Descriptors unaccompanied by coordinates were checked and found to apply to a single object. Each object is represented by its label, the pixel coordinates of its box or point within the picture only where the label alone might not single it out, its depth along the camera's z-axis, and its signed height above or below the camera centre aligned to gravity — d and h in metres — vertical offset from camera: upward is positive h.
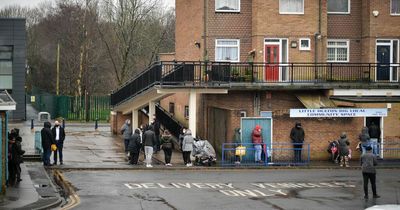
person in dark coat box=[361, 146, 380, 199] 23.19 -1.87
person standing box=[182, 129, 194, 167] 31.05 -1.58
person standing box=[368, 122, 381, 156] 34.31 -1.13
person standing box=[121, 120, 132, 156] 33.84 -1.09
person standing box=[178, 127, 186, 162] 32.67 -1.26
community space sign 33.28 -0.17
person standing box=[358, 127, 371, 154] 32.84 -1.26
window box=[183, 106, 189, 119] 41.51 -0.28
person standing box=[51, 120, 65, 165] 30.09 -1.15
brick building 33.91 +1.98
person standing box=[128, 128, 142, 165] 30.66 -1.57
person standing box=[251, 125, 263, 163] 32.44 -1.51
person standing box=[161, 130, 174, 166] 30.92 -1.61
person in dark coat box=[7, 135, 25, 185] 23.70 -1.60
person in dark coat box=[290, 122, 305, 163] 33.25 -1.37
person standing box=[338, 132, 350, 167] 32.34 -1.76
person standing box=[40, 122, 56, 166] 29.25 -1.31
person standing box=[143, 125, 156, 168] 30.50 -1.47
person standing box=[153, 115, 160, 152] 35.10 -1.06
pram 31.31 -1.90
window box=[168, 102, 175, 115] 45.91 -0.01
